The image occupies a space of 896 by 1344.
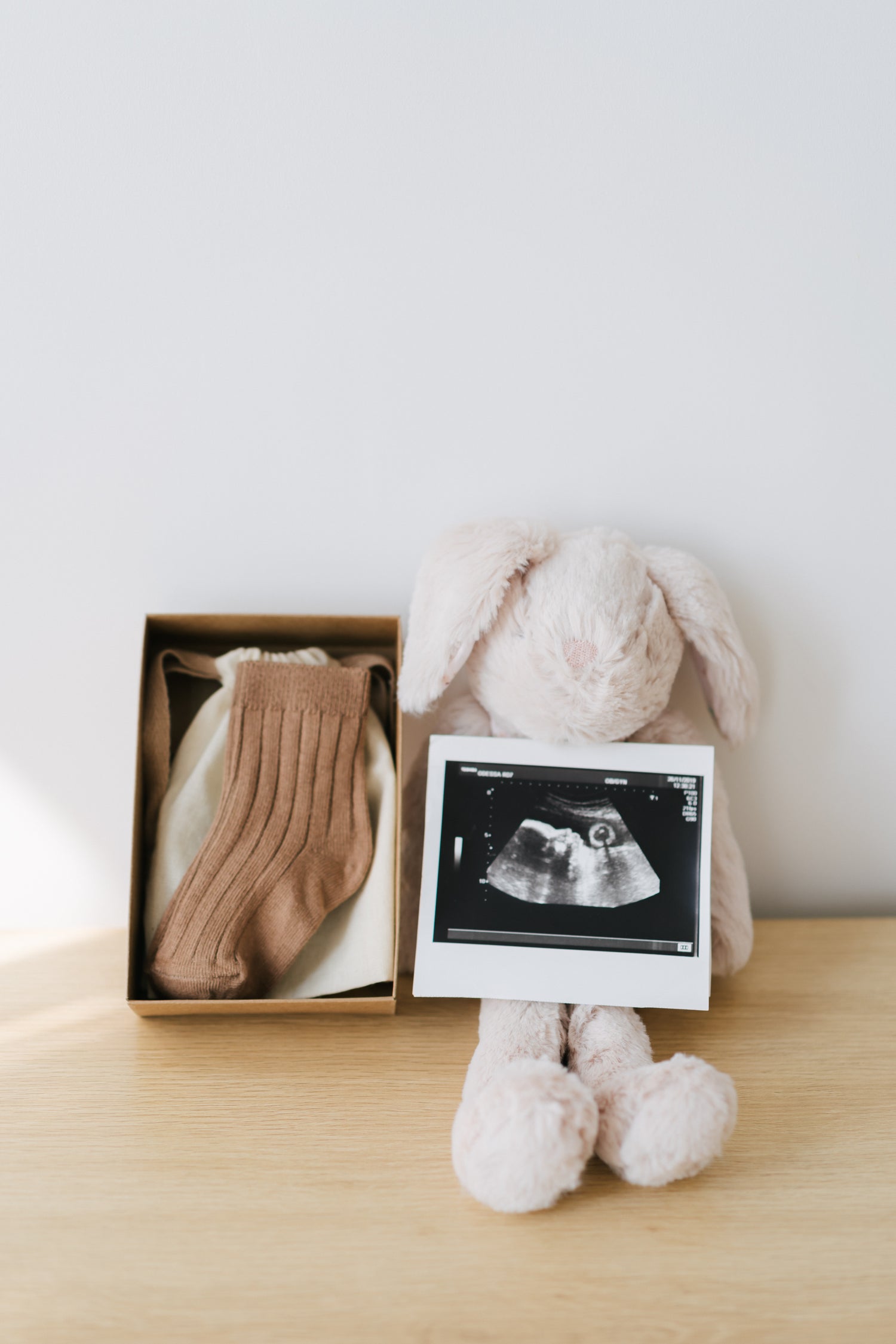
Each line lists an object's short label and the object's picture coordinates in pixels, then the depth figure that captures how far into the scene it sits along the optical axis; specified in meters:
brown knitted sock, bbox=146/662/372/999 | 0.71
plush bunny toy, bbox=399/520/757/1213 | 0.59
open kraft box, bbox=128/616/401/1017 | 0.71
